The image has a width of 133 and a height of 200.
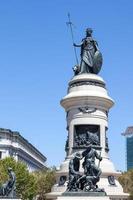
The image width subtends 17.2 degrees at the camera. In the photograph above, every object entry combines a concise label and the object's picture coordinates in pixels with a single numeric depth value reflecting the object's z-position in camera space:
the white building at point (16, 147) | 88.94
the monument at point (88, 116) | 28.17
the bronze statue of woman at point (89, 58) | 31.36
